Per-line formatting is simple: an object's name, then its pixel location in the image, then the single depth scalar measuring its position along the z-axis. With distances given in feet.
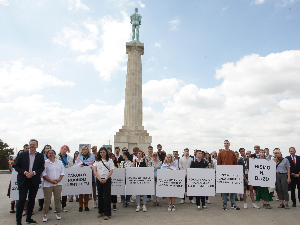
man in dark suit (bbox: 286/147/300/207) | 27.76
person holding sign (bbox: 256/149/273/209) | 26.84
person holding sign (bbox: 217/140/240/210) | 26.58
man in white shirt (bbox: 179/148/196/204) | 29.31
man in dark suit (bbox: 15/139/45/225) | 20.47
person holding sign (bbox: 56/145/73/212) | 27.40
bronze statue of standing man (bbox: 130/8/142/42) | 77.71
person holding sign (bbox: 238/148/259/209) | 26.75
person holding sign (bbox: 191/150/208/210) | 26.16
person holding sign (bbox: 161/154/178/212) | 26.09
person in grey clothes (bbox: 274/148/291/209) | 27.01
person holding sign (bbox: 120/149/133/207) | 27.97
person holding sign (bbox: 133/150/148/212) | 27.07
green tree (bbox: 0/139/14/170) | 106.73
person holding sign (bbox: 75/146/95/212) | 25.93
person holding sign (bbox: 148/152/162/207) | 27.45
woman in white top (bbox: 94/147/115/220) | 22.76
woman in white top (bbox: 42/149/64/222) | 21.97
